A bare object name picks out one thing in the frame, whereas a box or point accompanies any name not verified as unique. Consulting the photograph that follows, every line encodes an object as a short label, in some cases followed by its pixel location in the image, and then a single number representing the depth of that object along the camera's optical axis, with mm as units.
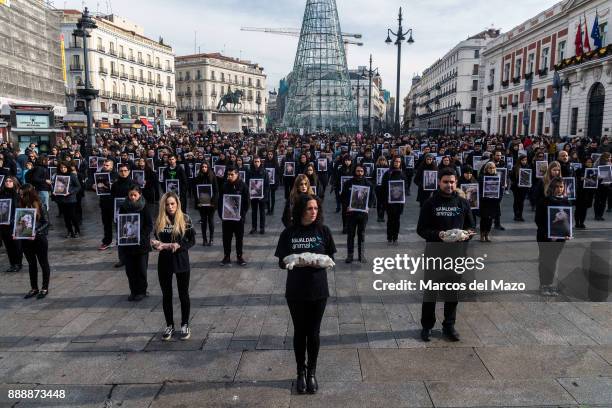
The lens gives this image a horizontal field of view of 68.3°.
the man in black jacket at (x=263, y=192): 10367
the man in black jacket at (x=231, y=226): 8031
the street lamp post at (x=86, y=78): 16656
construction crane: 97788
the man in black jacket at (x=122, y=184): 8414
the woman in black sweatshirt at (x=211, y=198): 9375
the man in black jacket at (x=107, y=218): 9078
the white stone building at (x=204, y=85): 79556
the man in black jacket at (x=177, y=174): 11054
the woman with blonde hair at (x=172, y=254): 5074
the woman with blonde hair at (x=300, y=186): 6008
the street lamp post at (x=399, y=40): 23594
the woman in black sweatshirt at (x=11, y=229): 7836
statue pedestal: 51888
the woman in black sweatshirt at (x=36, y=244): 6562
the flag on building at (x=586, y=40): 32344
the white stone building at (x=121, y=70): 53906
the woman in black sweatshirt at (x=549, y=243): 6367
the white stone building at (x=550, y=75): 30625
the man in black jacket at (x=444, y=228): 4988
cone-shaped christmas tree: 45812
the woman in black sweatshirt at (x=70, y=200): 9930
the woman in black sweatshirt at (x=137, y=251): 6387
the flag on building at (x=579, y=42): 32562
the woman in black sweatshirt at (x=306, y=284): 3938
